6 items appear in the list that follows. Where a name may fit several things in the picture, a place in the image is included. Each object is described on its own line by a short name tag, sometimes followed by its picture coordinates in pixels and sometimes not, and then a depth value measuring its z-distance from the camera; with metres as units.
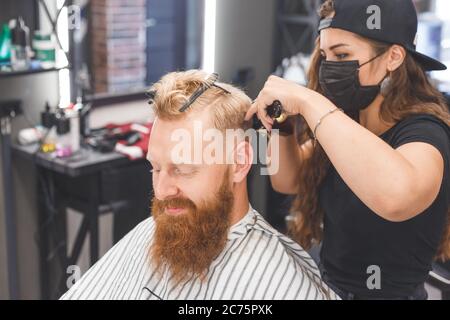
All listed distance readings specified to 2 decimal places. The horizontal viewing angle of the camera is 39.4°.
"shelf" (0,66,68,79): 2.14
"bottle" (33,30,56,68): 2.31
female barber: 1.14
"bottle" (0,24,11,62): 2.23
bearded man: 1.22
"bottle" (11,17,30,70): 2.23
